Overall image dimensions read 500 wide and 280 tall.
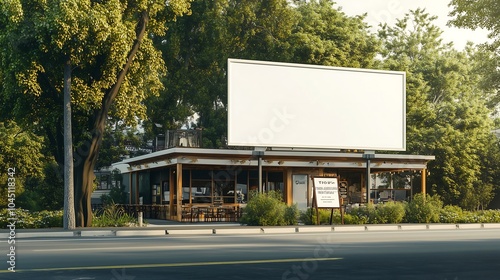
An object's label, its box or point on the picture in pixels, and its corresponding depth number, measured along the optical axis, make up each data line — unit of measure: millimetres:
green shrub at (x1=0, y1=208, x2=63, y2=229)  28578
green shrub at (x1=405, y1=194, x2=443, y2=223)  34000
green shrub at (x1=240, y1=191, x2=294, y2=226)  30438
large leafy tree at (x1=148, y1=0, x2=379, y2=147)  49844
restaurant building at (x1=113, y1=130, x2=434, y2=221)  36750
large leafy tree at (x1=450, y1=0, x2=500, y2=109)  27891
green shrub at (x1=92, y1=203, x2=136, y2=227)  29938
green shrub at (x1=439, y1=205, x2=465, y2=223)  34812
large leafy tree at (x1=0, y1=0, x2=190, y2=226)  26500
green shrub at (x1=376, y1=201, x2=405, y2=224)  33000
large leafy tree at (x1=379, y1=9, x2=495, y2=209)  49625
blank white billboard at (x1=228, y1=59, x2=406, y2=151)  33562
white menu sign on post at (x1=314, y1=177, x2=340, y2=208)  30862
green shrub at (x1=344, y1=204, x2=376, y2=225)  32878
